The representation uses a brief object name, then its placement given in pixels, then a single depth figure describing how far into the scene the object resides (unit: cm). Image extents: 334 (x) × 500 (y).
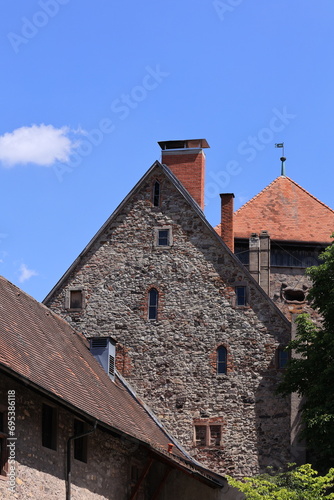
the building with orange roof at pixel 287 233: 4375
